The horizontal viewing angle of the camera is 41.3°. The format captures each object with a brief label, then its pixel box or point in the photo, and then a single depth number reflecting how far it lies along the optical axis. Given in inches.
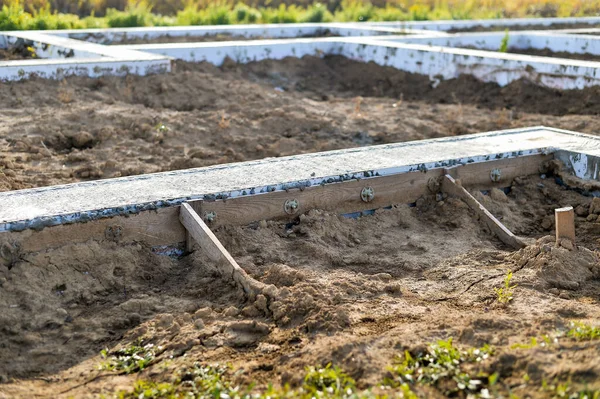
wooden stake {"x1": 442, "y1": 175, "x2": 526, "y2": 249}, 207.8
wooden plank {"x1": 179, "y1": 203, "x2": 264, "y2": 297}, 169.5
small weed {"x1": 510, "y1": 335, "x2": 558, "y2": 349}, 133.0
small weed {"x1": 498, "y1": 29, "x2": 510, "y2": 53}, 492.1
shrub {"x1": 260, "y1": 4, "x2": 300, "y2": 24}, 701.3
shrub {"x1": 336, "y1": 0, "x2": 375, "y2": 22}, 763.1
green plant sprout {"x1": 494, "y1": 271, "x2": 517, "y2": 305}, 170.5
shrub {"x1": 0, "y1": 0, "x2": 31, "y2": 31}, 534.6
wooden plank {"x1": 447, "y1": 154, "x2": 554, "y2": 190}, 237.9
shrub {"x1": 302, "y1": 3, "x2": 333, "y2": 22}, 715.4
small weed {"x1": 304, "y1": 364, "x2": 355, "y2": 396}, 126.2
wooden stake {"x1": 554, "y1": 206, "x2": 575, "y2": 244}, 189.3
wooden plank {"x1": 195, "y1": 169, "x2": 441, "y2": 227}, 202.5
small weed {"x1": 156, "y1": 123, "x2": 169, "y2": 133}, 301.9
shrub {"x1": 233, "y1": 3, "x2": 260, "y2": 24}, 703.8
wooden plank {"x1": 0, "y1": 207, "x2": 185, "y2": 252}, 175.0
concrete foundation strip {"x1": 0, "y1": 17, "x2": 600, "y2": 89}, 371.2
